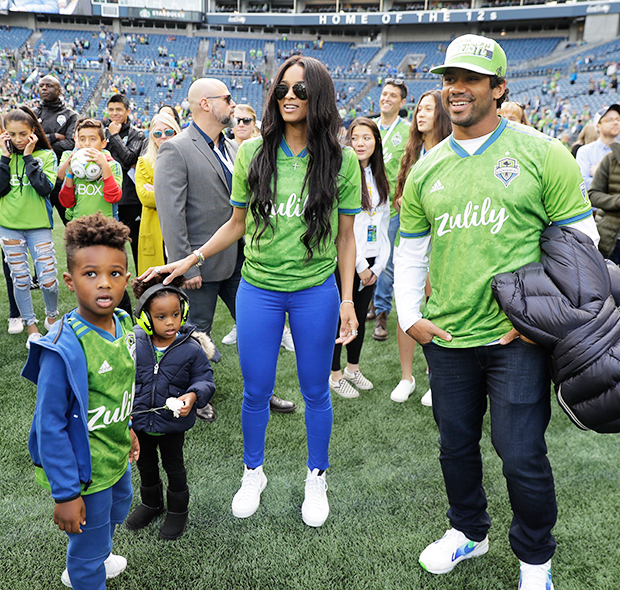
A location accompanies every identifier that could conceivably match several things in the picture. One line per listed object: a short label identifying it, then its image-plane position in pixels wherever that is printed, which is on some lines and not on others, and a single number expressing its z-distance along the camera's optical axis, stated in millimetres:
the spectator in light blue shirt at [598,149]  4961
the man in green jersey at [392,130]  4381
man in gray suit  2984
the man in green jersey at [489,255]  1769
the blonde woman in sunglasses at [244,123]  5082
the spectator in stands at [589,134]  6648
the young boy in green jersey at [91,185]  4207
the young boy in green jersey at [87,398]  1531
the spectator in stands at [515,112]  4102
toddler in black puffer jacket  2178
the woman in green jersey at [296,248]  2213
